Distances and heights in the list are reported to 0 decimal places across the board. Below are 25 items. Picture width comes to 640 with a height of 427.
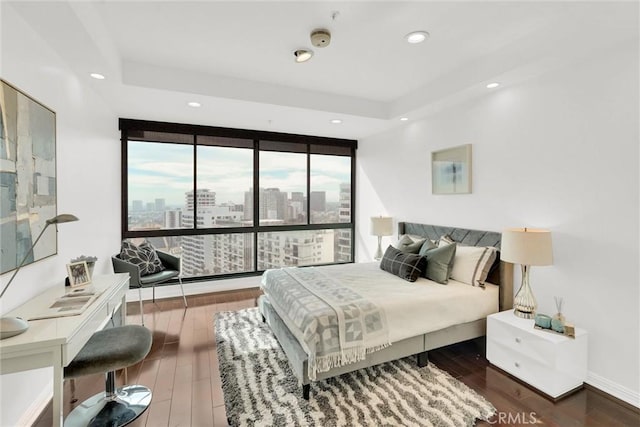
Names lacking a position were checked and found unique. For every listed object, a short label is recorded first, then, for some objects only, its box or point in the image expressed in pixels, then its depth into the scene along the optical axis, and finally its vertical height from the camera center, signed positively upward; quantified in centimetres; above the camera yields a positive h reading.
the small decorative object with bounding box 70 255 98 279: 230 -38
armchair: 325 -70
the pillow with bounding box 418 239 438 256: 333 -39
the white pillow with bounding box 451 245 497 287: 282 -50
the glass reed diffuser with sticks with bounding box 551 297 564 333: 220 -82
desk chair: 170 -89
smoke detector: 225 +134
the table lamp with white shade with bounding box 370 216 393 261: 431 -20
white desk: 133 -61
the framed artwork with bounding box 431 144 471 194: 328 +49
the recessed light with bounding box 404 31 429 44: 229 +138
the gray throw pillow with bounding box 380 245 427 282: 300 -55
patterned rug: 190 -131
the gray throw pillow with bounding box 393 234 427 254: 343 -38
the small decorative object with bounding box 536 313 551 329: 225 -83
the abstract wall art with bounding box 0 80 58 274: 164 +23
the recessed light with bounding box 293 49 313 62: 250 +133
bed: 215 -84
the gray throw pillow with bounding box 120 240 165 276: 354 -54
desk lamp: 138 -54
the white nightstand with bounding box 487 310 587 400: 210 -107
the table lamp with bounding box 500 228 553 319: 230 -33
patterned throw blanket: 206 -82
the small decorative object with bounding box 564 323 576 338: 215 -86
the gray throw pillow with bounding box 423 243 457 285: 290 -50
